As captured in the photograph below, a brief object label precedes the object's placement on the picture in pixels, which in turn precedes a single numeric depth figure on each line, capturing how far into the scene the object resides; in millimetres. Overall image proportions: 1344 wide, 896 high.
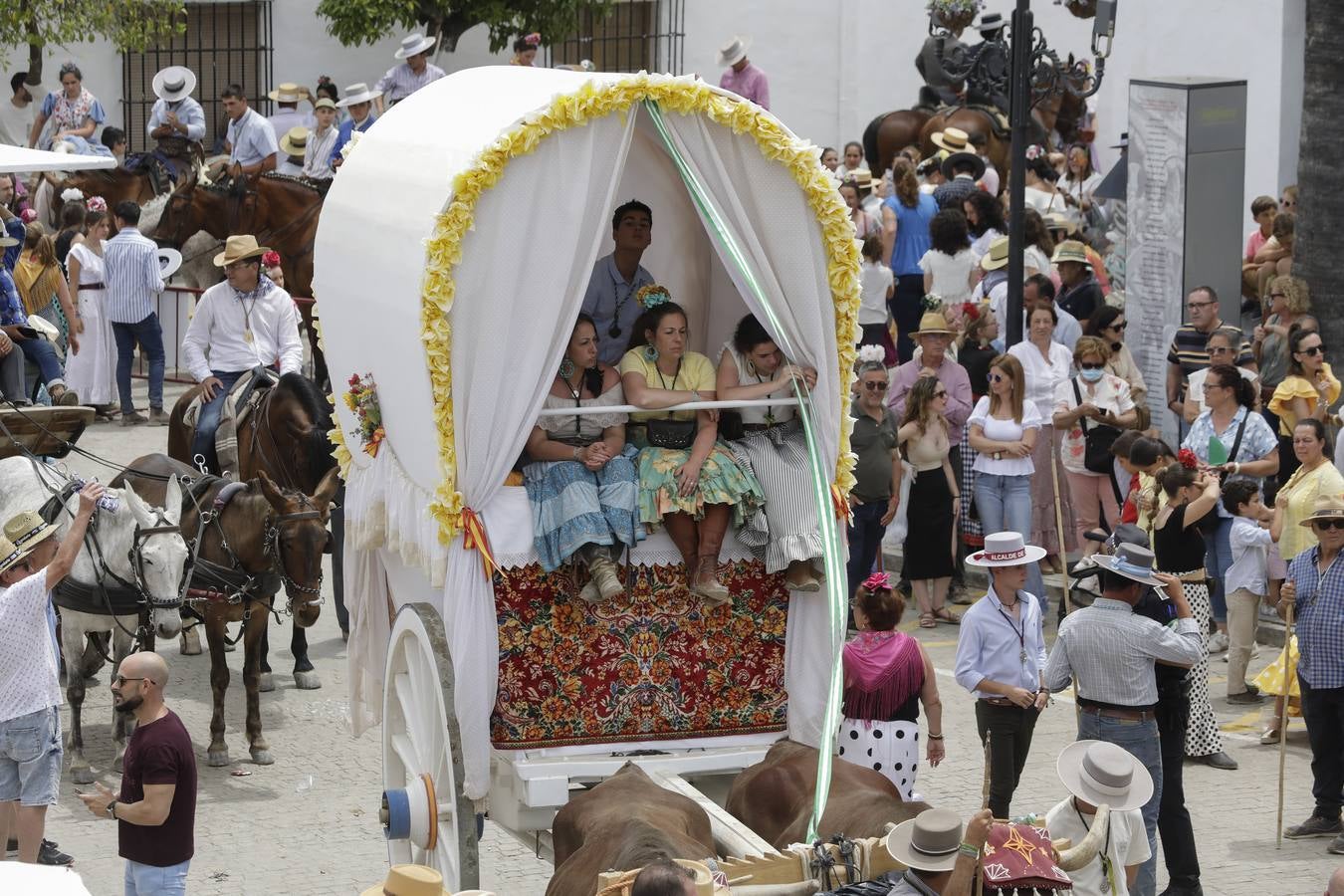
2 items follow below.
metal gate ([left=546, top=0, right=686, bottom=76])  31172
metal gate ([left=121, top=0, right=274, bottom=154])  30062
